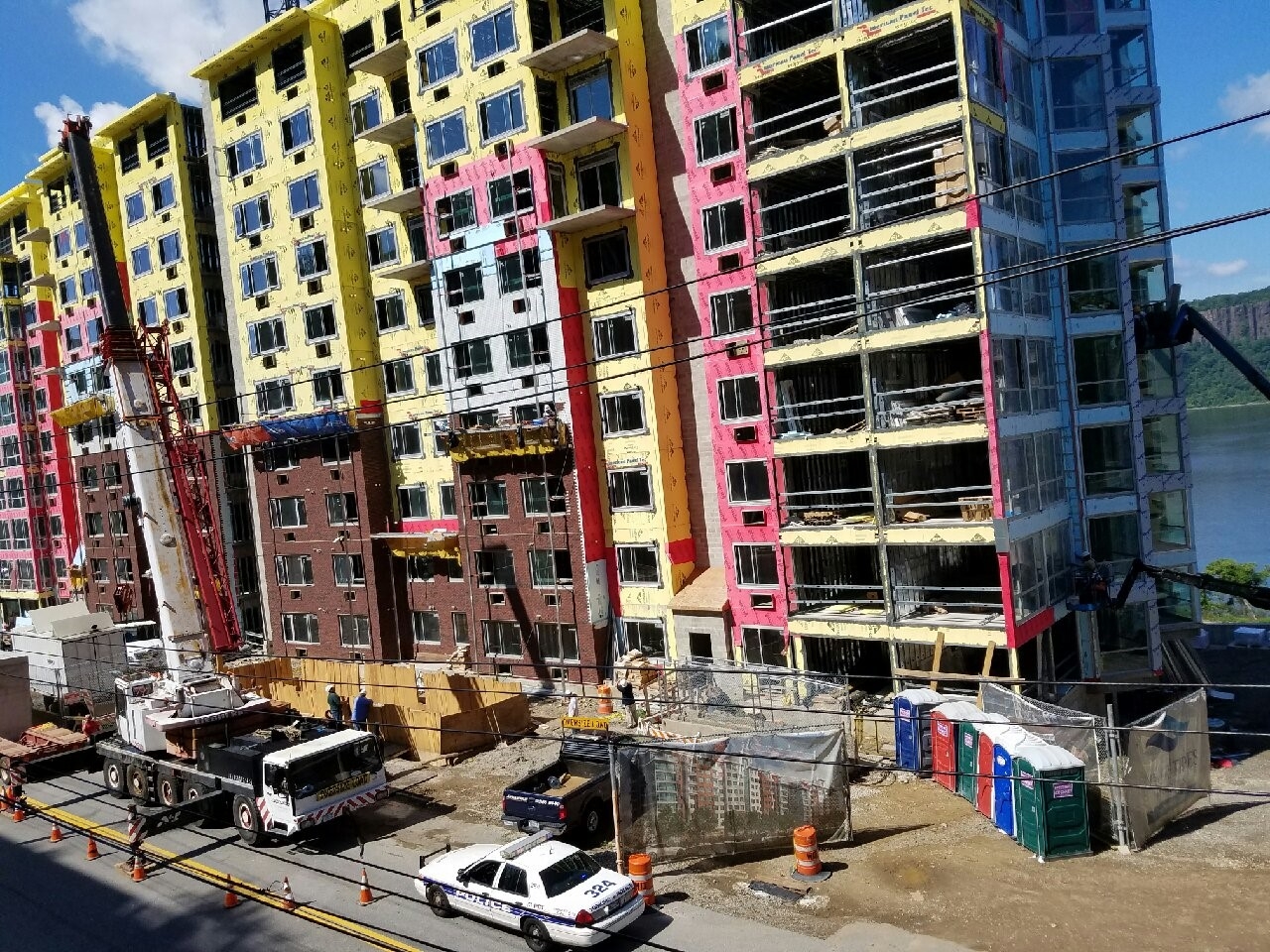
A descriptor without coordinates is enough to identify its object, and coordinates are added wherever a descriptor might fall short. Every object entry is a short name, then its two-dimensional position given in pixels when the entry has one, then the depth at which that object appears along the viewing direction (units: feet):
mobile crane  72.69
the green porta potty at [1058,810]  61.36
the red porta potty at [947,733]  73.92
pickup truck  68.39
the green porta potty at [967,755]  70.74
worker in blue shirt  93.66
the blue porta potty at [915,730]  78.64
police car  53.47
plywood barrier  95.20
